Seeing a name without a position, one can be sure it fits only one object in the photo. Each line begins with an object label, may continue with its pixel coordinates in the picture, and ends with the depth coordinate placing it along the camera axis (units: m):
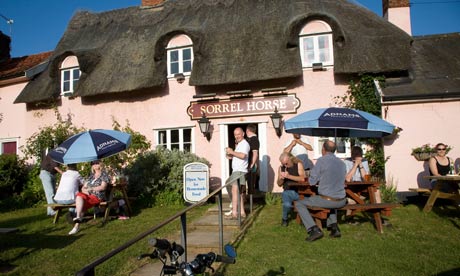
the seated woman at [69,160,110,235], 6.70
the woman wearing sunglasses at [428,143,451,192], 7.38
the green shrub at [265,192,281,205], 8.95
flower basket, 8.54
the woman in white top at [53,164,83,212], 7.16
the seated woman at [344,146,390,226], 6.60
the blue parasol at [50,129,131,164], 6.87
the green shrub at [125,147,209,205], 9.48
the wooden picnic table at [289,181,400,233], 5.50
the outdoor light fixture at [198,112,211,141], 10.41
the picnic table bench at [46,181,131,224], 7.09
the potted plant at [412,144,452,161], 8.52
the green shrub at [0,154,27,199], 11.26
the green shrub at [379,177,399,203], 8.37
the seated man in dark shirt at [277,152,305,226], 6.16
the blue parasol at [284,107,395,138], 6.05
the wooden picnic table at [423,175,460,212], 6.64
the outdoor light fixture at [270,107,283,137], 9.80
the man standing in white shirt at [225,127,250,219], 6.28
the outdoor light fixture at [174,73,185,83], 11.00
